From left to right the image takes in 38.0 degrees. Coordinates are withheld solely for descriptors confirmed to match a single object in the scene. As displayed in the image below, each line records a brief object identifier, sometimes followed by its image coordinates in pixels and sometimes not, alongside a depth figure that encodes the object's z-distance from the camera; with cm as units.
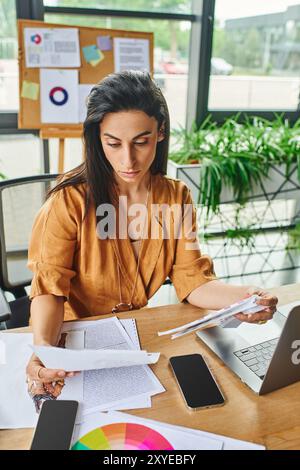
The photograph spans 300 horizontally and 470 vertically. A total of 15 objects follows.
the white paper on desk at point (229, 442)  74
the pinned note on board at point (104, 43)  234
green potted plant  258
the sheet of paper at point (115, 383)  83
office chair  144
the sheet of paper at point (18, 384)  78
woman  106
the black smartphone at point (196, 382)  83
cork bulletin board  226
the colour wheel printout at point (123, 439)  72
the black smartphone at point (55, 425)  71
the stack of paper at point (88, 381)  81
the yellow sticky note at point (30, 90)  227
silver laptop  78
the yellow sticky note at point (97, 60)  236
